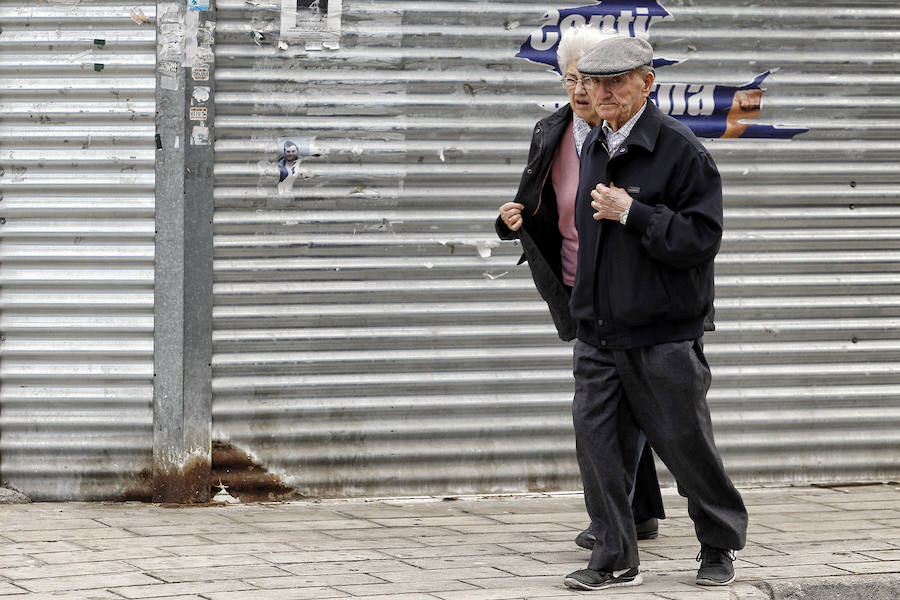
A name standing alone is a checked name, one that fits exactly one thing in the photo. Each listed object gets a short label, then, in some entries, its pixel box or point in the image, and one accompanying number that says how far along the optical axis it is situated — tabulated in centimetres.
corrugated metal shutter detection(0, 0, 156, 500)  1262
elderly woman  1091
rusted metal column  1257
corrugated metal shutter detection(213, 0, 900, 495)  1291
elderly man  975
